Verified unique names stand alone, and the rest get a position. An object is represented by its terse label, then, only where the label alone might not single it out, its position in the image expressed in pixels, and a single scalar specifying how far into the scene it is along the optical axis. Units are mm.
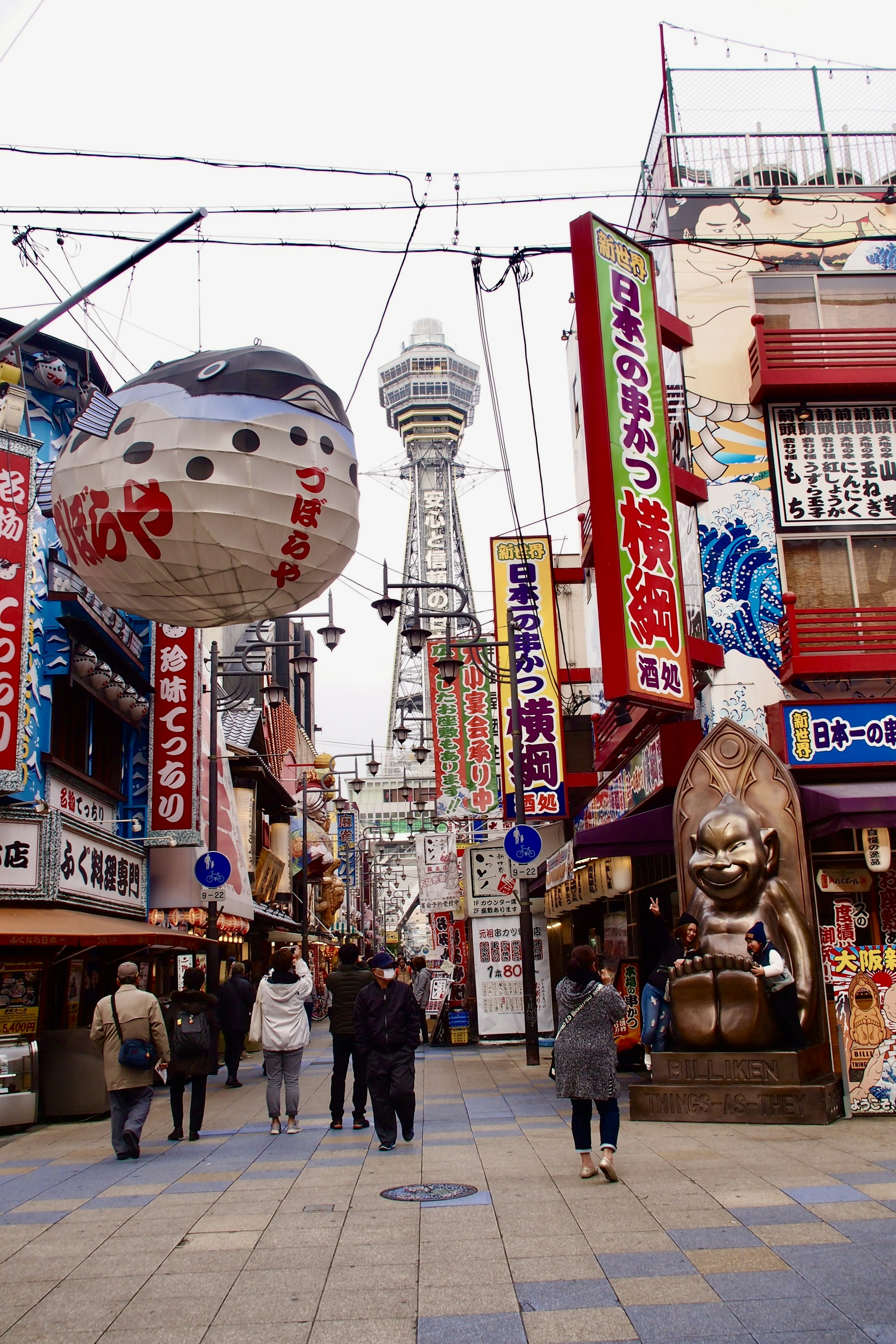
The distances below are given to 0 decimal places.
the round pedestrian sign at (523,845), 19328
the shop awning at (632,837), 14523
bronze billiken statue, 11625
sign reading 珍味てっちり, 20656
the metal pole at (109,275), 7852
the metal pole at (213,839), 21016
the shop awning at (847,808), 11648
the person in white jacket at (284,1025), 12211
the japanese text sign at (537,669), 21875
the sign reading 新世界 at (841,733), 13383
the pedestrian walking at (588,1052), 8789
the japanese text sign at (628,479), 12867
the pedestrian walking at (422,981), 23125
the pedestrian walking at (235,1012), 17406
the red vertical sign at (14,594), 14117
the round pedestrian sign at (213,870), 20297
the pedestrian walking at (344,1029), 12727
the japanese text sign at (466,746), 25594
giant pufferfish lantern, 7344
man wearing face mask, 10789
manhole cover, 8570
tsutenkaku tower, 157000
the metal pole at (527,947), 19938
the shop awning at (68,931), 13289
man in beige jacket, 10859
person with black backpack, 11758
